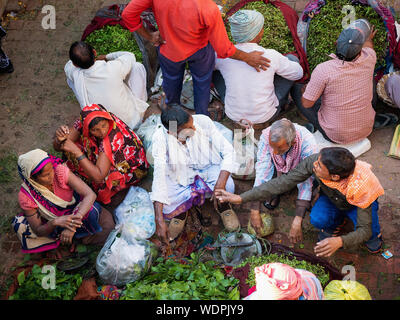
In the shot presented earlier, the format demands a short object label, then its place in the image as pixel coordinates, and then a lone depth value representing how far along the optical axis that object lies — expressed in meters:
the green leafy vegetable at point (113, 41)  4.77
